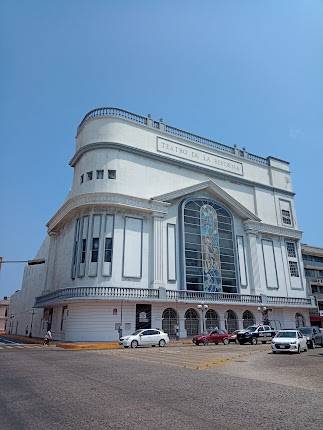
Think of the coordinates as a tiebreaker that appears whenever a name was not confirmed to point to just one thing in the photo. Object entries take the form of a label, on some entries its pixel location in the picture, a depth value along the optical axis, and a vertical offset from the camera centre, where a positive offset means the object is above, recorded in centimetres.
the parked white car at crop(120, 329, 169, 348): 2639 -20
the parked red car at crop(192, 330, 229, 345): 2986 -15
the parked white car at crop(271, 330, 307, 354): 2081 -34
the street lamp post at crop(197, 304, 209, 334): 3556 +278
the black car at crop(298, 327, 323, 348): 2641 +0
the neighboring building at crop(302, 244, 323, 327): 5669 +1009
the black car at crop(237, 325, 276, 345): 3078 +18
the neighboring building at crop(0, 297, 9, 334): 8569 +570
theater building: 3334 +1042
